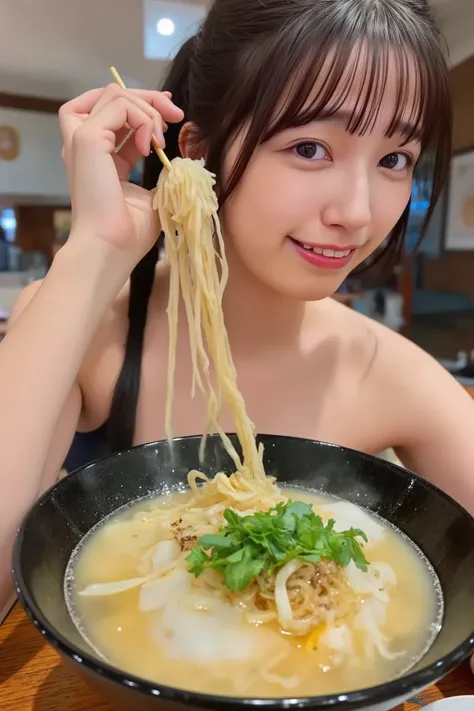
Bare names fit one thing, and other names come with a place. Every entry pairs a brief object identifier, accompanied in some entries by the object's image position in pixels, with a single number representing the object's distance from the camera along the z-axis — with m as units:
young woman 0.35
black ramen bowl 0.19
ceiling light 1.51
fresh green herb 0.26
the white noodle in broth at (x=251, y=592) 0.24
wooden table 0.25
